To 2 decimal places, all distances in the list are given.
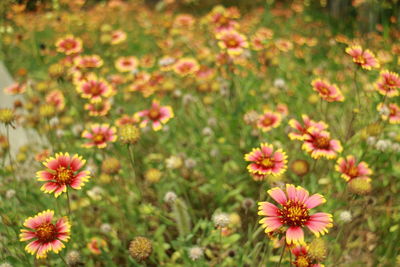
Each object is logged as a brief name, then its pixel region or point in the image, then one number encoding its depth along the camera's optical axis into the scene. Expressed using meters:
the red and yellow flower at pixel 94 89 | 0.87
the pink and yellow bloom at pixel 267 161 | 0.73
